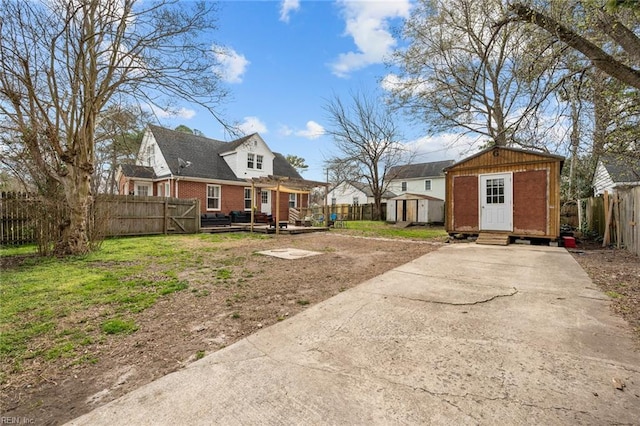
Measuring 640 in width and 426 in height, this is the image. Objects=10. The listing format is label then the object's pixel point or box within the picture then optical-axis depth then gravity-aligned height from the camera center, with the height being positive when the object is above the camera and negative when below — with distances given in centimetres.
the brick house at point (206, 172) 1744 +252
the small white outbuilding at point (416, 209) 2273 +10
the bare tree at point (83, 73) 633 +335
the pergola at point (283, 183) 1384 +144
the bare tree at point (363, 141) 2366 +583
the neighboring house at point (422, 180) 3416 +368
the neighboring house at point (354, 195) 3732 +202
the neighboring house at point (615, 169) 941 +179
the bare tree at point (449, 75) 1404 +723
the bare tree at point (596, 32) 371 +240
